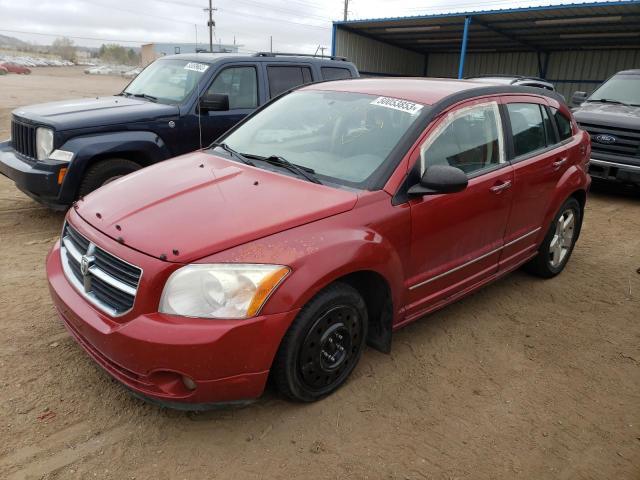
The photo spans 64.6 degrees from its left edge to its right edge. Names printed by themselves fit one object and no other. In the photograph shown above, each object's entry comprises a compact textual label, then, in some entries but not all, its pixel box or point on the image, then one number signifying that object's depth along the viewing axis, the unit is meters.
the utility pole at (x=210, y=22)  46.47
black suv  4.96
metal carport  17.19
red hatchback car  2.31
